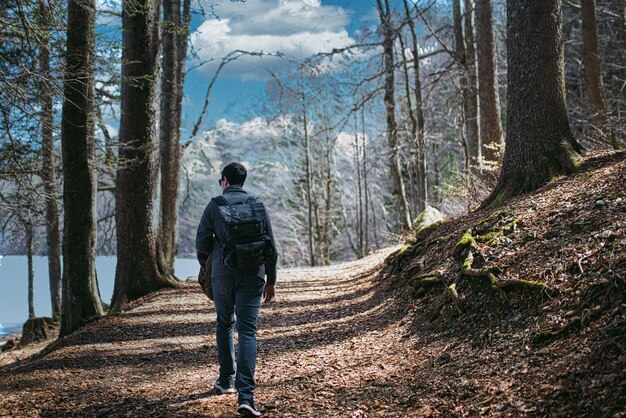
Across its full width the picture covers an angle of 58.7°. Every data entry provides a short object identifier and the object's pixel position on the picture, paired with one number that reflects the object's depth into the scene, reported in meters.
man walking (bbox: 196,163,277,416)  4.69
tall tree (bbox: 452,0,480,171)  15.22
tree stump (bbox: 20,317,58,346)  14.05
